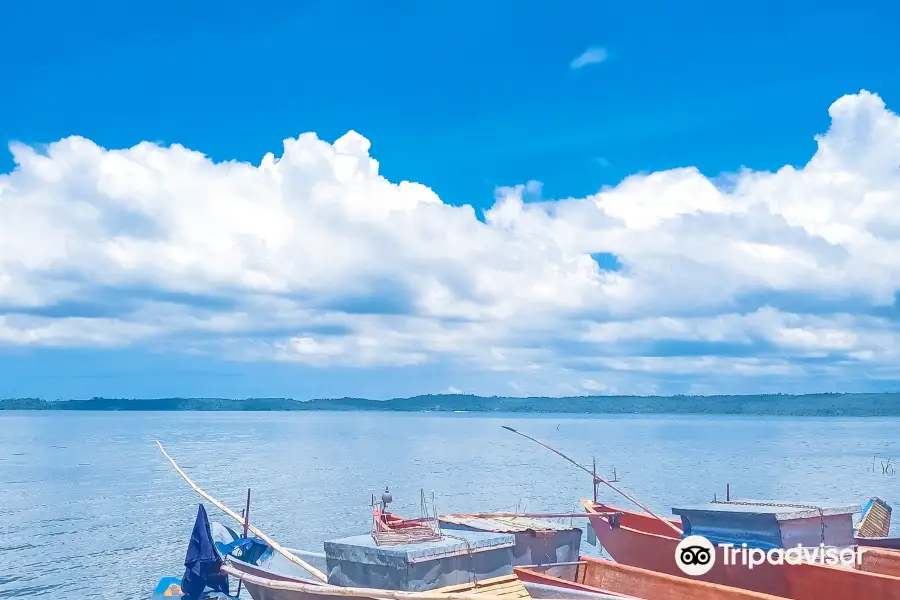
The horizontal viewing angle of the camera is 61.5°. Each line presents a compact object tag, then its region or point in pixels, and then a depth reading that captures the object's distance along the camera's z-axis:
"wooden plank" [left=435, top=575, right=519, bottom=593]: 17.09
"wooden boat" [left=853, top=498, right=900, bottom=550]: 28.45
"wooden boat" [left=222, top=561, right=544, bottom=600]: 15.96
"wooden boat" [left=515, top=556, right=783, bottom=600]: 15.75
